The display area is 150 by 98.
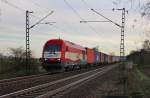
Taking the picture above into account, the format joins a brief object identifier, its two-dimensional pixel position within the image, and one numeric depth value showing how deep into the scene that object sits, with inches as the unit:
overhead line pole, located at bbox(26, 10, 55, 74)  1701.8
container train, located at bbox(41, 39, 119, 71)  1620.3
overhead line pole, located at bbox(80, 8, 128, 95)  1585.3
